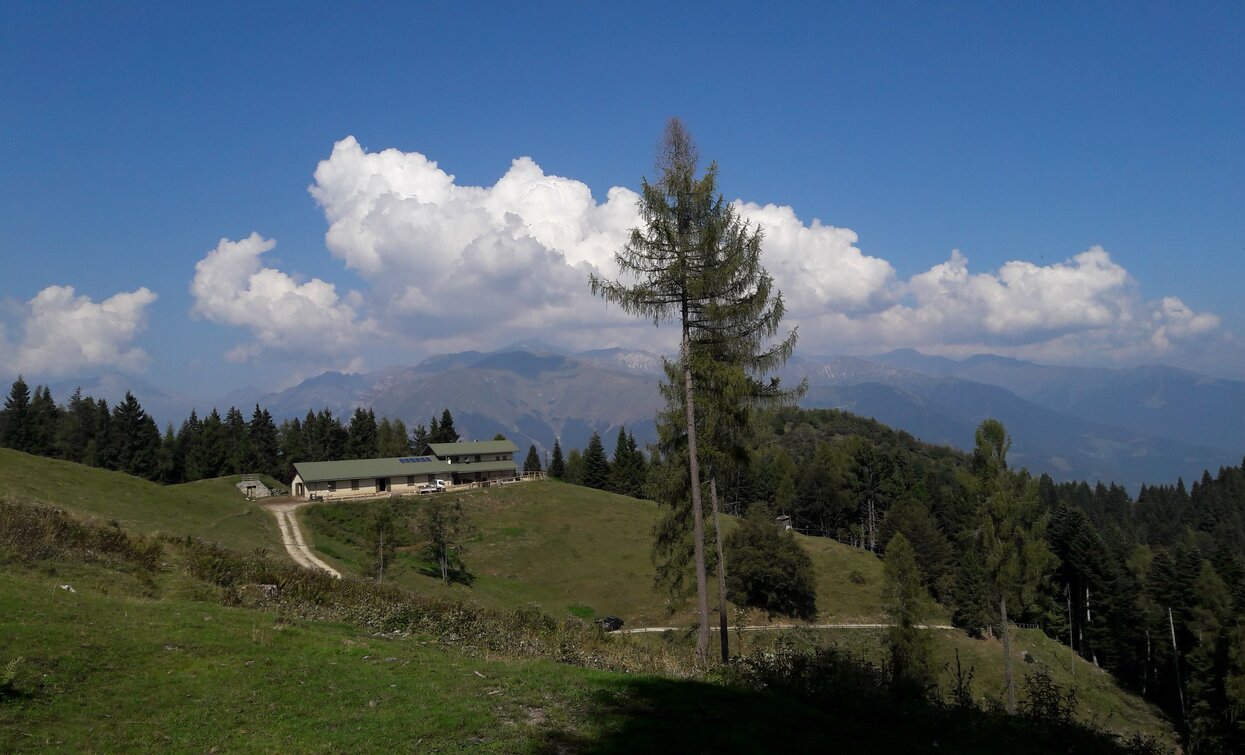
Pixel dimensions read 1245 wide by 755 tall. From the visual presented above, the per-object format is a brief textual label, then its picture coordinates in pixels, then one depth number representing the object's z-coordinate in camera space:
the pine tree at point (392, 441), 106.00
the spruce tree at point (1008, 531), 32.81
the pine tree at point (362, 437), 102.25
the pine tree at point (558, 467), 117.44
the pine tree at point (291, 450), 97.81
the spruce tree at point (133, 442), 86.19
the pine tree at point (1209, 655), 40.84
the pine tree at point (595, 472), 110.06
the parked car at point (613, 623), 44.20
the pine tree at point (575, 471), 113.85
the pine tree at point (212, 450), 88.88
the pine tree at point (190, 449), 88.12
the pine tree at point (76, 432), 89.12
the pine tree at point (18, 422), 82.19
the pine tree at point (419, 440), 101.22
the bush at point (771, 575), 53.69
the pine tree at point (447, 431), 106.25
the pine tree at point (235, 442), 92.69
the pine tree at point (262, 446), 94.50
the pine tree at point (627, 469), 106.69
